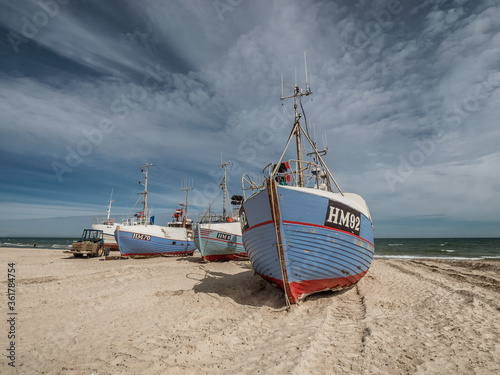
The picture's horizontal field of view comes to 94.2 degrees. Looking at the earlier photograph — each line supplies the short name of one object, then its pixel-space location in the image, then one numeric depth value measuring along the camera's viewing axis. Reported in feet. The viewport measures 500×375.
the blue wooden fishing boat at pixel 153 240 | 71.72
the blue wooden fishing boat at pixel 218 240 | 61.26
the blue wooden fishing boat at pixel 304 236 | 21.71
